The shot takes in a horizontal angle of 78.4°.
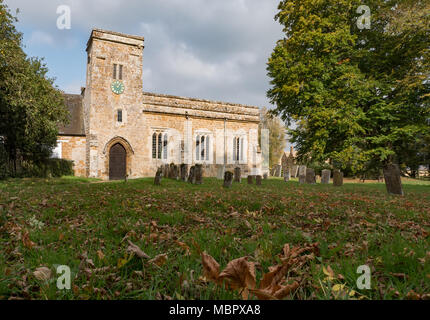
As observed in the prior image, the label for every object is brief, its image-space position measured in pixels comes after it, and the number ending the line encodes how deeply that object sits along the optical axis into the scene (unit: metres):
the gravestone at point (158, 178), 12.40
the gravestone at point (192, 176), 13.73
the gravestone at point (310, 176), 17.34
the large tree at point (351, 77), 14.62
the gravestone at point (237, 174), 16.51
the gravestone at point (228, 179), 11.38
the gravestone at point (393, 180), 10.45
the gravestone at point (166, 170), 20.51
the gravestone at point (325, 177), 18.59
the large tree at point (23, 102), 14.59
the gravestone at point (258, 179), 14.26
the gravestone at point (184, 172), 16.41
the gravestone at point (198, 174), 13.36
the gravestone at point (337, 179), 15.25
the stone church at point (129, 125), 22.83
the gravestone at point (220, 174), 24.16
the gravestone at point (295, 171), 40.31
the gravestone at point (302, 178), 18.43
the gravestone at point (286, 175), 21.22
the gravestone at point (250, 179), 15.25
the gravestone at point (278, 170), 39.59
